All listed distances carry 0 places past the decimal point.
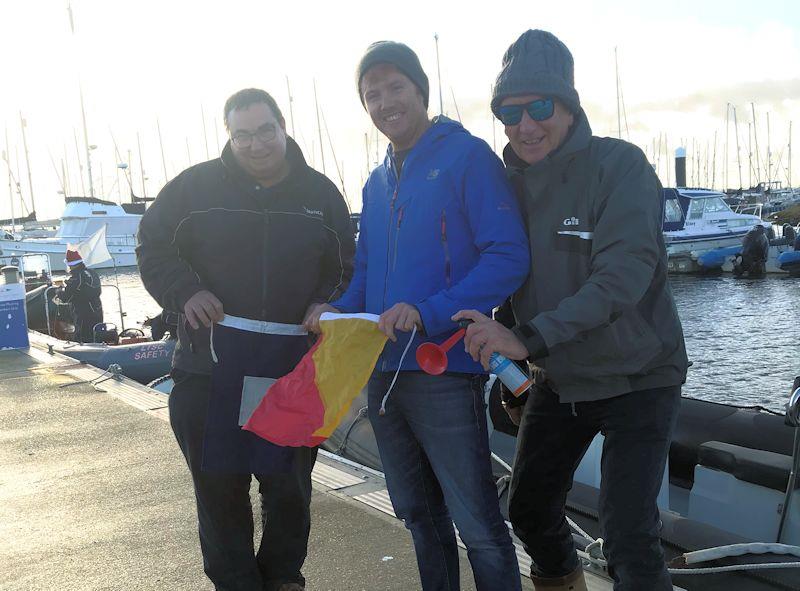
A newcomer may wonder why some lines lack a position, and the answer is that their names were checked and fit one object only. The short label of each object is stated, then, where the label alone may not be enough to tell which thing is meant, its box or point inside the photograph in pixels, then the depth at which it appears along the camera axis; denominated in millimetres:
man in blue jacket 2355
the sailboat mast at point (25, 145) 60831
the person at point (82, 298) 13625
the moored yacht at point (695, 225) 32688
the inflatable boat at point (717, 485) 3166
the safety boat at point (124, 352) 10391
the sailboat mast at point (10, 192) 63091
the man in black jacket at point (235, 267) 2791
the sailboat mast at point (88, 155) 41000
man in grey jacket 2191
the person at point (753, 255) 30047
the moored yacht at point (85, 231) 53406
